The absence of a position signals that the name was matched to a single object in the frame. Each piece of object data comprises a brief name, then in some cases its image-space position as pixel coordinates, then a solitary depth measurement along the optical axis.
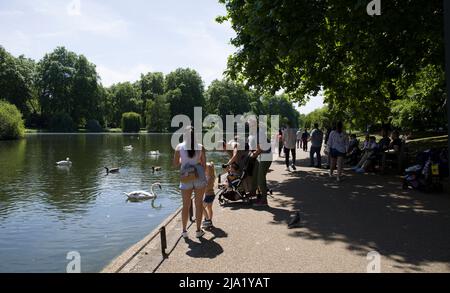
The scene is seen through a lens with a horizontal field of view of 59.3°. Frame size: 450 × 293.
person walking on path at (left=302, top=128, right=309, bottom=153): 30.45
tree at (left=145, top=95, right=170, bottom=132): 100.31
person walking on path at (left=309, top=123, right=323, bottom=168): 17.47
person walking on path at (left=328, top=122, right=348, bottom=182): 13.30
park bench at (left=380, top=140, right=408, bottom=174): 14.83
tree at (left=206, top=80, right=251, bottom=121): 111.38
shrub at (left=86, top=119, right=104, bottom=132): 94.69
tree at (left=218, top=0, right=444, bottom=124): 10.88
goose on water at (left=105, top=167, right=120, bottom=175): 23.32
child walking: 7.89
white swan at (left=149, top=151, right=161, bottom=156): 34.72
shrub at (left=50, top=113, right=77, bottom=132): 87.69
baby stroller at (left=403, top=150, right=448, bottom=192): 10.68
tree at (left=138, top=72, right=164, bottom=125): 118.46
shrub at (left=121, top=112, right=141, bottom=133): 100.38
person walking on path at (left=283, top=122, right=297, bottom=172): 16.26
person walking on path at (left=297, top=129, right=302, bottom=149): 34.68
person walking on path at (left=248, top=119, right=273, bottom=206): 9.53
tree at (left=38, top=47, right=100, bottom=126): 93.25
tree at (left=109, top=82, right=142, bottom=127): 109.38
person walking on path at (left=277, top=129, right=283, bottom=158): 22.58
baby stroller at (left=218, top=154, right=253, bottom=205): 10.22
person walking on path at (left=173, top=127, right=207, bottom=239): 7.02
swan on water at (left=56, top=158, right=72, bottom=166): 26.24
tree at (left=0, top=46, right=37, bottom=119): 84.25
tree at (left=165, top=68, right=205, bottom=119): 107.62
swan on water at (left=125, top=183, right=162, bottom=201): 15.37
